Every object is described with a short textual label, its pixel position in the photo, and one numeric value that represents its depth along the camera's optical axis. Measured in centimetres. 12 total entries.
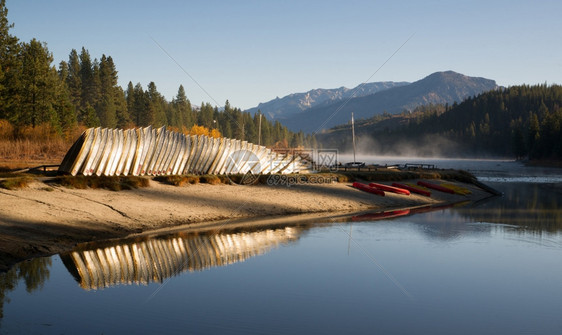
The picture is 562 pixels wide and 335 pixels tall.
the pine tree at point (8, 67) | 5909
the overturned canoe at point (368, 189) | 4145
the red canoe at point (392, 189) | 4345
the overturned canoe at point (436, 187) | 4853
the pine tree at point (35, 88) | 6253
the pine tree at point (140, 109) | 11612
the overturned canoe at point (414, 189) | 4511
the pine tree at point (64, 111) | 7616
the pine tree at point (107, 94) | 10256
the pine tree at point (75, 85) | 10994
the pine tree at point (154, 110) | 11581
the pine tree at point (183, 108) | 14725
